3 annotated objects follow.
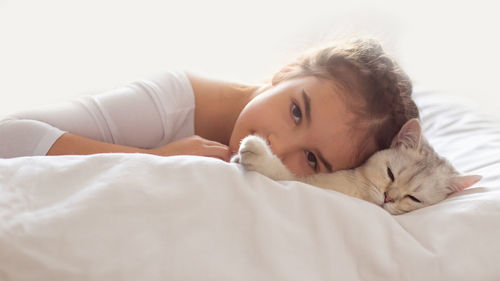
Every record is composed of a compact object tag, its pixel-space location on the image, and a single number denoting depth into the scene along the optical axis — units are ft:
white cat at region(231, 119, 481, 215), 3.51
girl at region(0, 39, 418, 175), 3.59
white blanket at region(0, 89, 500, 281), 2.06
